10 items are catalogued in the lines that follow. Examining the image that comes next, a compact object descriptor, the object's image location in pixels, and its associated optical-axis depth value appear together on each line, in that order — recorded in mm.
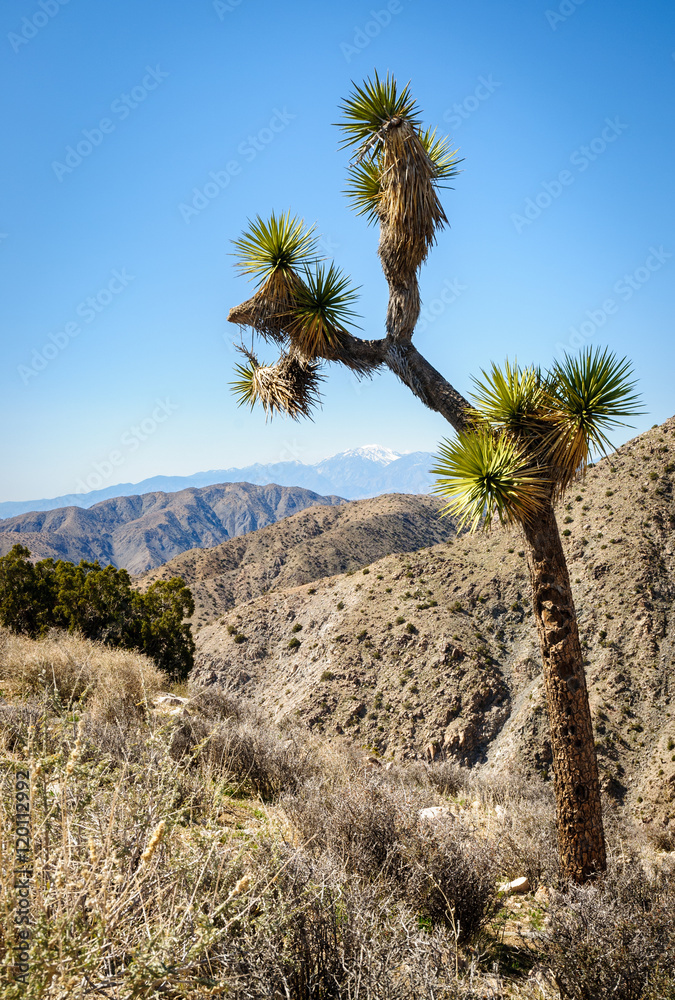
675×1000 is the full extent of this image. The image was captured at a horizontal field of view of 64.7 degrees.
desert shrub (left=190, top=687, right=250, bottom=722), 7723
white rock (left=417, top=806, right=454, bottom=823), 4344
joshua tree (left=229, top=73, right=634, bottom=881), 4711
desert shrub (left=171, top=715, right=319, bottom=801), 5832
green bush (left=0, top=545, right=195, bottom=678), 13391
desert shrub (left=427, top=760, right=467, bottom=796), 9945
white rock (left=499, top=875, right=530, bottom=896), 4820
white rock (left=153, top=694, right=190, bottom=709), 7506
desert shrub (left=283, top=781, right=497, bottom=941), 3650
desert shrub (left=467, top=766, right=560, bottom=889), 5137
